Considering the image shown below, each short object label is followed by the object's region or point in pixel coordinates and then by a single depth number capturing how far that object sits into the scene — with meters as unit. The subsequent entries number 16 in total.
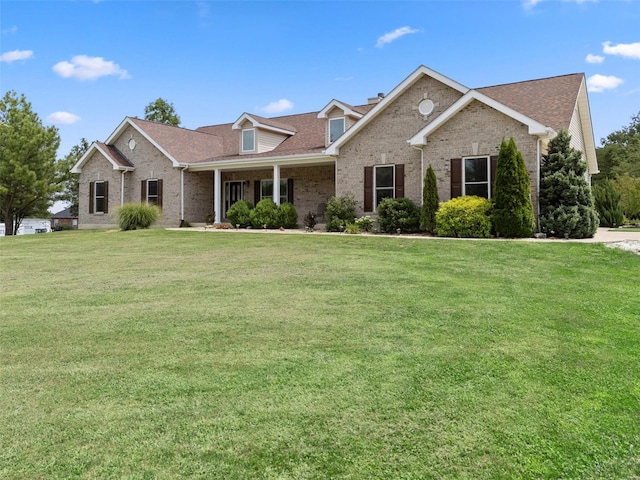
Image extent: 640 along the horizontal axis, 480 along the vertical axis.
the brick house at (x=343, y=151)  16.08
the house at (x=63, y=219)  50.97
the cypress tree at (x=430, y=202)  15.86
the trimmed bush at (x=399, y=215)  16.67
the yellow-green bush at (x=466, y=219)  14.46
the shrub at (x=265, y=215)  20.16
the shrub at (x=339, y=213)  18.31
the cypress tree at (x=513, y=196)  14.09
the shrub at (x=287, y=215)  20.11
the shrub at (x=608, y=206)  24.05
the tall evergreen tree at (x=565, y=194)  14.30
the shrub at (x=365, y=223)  17.69
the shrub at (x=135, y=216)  21.06
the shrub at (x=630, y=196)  28.69
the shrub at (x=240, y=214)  20.86
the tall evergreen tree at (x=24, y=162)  31.06
